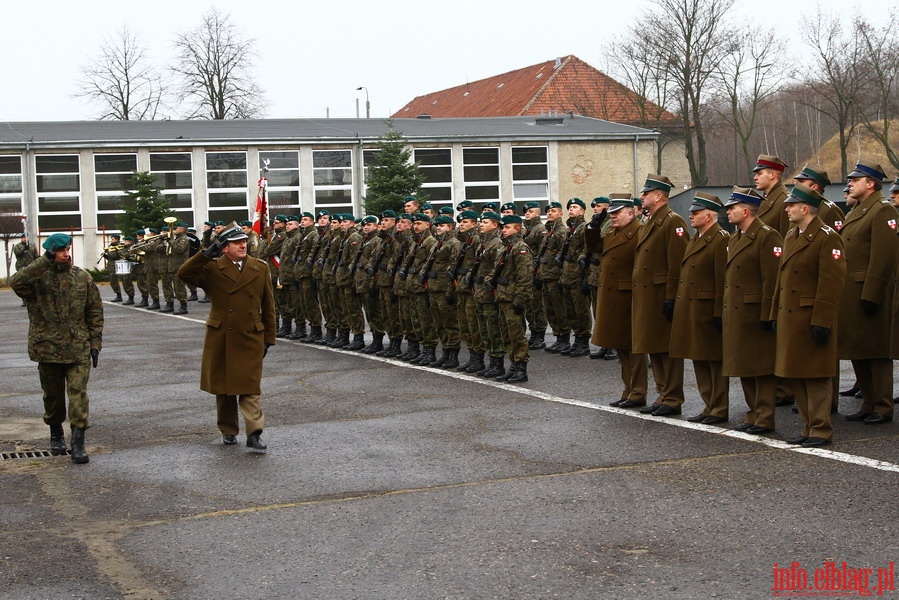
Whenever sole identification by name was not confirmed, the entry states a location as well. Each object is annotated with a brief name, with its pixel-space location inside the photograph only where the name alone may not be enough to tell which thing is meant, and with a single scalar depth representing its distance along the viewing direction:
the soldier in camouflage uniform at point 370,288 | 16.86
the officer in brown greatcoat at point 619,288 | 11.48
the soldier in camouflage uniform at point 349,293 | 17.62
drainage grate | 9.80
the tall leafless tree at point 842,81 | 45.69
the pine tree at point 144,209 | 42.12
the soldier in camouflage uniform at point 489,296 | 13.77
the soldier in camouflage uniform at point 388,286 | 16.48
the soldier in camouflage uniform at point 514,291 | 13.34
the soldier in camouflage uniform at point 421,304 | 15.53
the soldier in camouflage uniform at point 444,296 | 15.14
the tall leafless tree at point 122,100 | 67.00
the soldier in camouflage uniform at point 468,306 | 14.30
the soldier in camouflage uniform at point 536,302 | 17.05
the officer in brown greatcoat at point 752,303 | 9.73
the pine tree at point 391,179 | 39.09
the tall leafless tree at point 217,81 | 66.62
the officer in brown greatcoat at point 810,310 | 9.06
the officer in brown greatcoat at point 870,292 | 10.08
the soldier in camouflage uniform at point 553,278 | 16.53
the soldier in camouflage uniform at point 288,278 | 19.64
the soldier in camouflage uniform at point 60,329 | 9.62
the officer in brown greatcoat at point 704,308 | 10.29
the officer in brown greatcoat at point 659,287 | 10.82
